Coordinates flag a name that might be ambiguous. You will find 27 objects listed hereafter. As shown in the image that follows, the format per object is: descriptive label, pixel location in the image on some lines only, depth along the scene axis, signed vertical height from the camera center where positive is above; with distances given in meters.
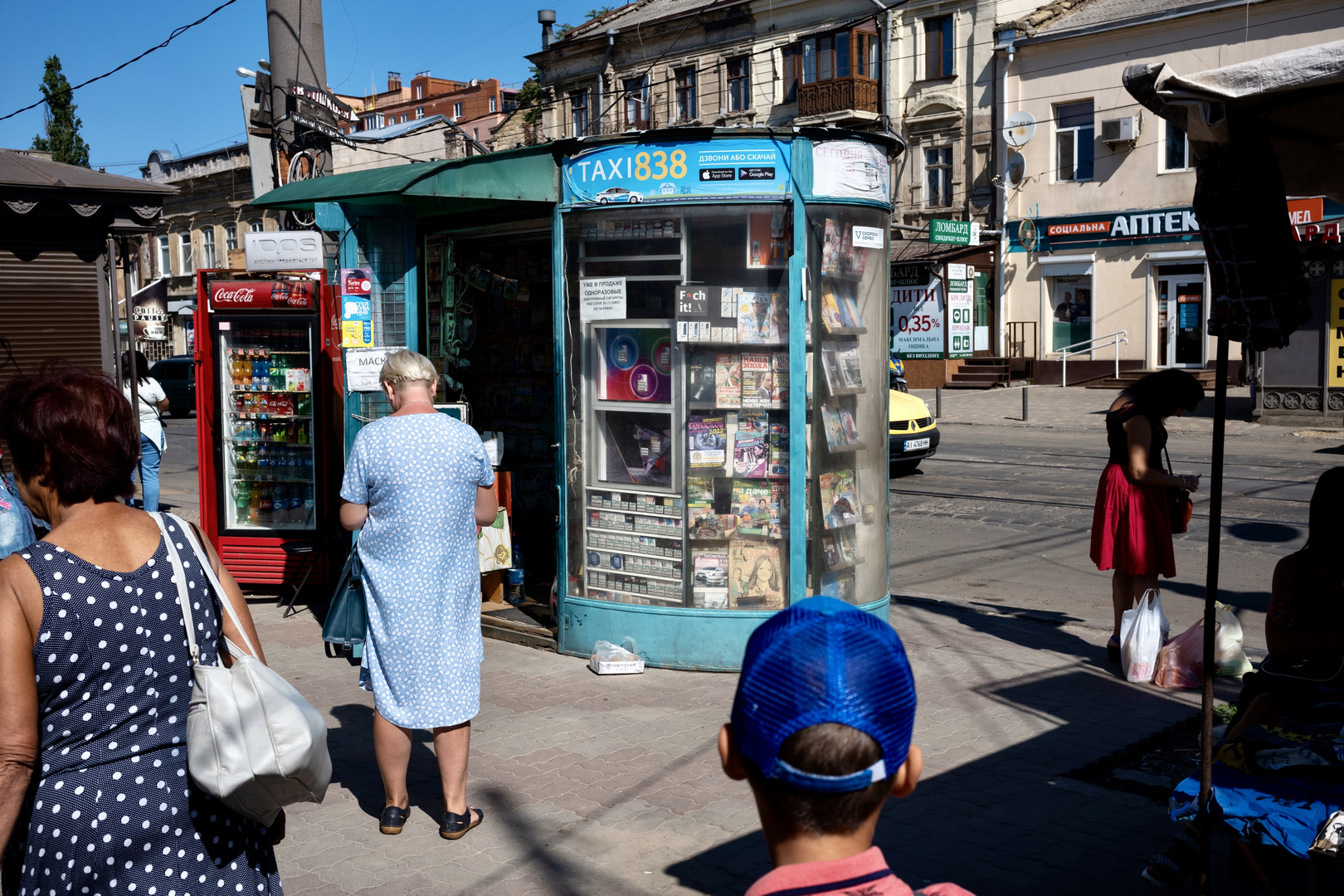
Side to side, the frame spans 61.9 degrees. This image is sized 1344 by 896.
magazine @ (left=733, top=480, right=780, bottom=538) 6.36 -0.89
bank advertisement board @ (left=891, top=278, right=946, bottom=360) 20.34 +0.51
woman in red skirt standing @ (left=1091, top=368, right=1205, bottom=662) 6.15 -0.77
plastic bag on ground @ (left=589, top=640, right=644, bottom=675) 6.32 -1.75
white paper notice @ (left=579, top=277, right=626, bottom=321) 6.45 +0.31
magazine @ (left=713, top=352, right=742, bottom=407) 6.33 -0.16
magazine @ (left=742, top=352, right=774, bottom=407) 6.27 -0.17
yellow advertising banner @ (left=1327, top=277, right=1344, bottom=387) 18.81 +0.12
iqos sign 8.43 +0.81
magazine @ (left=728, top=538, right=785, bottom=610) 6.34 -1.29
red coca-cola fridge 8.64 -0.51
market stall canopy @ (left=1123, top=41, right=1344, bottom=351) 3.07 +0.46
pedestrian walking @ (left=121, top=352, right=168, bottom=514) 10.72 -0.73
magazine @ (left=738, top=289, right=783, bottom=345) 6.22 +0.19
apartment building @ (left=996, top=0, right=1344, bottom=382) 26.80 +4.10
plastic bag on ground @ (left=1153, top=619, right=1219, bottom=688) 5.96 -1.69
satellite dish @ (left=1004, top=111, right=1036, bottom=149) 29.31 +5.70
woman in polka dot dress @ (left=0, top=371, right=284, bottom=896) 2.17 -0.64
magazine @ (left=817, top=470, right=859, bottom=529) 6.39 -0.87
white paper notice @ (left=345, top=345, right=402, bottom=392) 7.05 -0.07
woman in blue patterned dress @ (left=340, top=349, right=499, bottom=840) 4.17 -0.83
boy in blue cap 1.45 -0.51
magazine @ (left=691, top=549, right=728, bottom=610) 6.35 -1.30
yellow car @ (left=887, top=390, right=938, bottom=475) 14.35 -1.10
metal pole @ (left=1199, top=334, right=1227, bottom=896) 3.35 -1.06
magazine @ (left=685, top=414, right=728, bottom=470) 6.37 -0.51
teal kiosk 6.15 -0.17
